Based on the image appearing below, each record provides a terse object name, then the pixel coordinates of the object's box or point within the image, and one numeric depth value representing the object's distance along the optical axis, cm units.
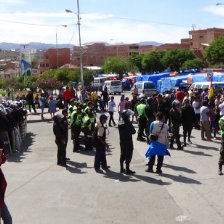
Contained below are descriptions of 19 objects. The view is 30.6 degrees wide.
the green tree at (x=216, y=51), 6556
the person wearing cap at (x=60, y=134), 1152
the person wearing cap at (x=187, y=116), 1406
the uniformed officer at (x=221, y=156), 1005
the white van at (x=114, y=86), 4857
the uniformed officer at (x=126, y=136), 1037
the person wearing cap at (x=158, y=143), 1048
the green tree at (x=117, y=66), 7719
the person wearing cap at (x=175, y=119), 1334
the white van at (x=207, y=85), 2638
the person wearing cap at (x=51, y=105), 2245
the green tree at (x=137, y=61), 8354
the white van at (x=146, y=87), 3984
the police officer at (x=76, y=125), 1399
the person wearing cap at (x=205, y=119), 1502
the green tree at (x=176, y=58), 7100
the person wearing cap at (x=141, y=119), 1475
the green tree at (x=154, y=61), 7634
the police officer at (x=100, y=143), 1067
